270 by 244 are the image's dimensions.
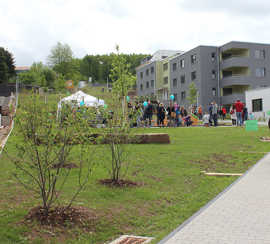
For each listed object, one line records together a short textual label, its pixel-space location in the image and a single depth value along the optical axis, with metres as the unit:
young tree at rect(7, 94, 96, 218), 4.17
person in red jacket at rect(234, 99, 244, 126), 24.60
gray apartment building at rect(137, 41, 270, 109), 50.34
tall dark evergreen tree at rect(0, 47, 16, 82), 63.03
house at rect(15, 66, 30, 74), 170.04
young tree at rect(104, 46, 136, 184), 6.64
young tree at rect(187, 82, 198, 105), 49.91
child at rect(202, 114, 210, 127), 26.34
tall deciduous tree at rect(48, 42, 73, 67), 92.06
